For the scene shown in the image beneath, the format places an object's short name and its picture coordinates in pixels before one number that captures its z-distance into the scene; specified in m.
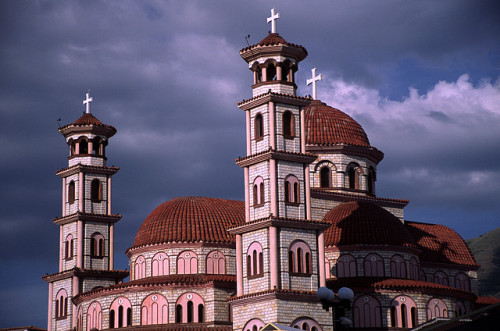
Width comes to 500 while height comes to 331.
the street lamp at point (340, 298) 31.91
